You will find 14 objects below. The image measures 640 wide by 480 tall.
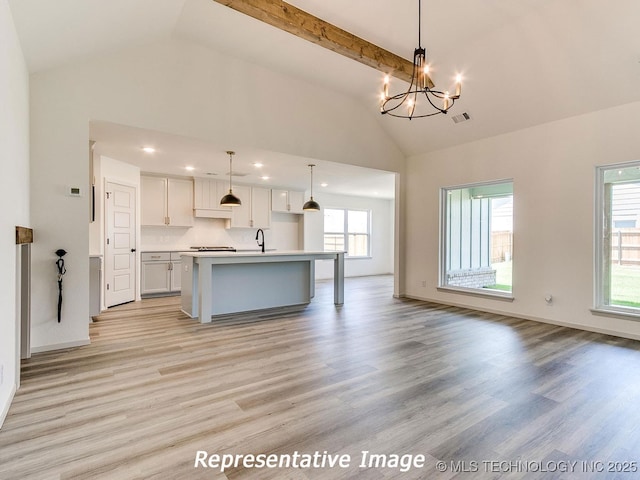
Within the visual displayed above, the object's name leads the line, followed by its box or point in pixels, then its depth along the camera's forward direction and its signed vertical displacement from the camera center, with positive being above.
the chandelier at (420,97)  2.93 +2.04
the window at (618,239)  4.18 -0.02
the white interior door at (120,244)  5.63 -0.15
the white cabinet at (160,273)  6.52 -0.74
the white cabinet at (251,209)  7.80 +0.64
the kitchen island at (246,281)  4.62 -0.69
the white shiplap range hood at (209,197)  7.21 +0.84
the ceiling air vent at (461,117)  5.21 +1.87
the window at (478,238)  5.51 -0.02
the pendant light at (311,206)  6.37 +0.57
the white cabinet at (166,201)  6.77 +0.72
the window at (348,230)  9.97 +0.19
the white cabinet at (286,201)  8.43 +0.91
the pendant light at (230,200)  5.45 +0.58
